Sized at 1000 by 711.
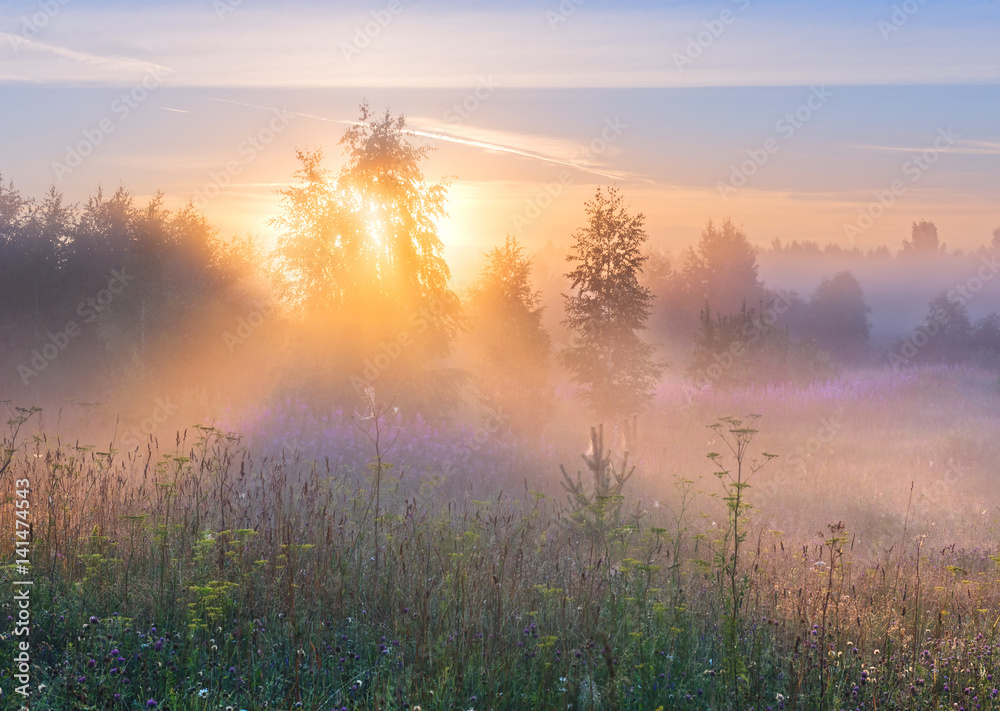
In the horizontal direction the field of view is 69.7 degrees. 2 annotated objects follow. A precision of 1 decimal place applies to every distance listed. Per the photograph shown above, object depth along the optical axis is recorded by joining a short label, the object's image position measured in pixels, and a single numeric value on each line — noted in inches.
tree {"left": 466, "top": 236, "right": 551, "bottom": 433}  707.4
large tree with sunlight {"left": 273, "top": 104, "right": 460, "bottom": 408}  722.2
